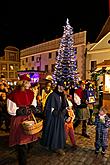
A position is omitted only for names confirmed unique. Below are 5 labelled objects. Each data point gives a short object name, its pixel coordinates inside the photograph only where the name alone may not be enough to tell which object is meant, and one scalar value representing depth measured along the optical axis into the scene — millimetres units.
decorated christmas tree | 11485
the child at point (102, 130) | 3120
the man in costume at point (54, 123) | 2937
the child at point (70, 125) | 3329
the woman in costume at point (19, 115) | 2424
